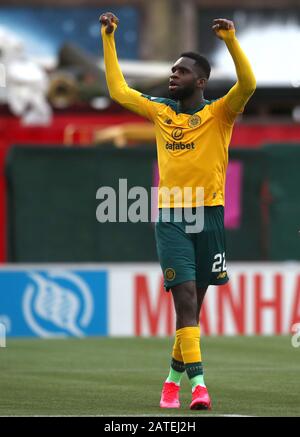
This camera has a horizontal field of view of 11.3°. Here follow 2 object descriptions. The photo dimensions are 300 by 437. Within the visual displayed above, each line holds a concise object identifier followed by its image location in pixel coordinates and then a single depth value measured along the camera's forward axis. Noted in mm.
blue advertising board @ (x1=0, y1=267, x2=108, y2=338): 17062
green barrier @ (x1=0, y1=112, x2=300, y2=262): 22917
